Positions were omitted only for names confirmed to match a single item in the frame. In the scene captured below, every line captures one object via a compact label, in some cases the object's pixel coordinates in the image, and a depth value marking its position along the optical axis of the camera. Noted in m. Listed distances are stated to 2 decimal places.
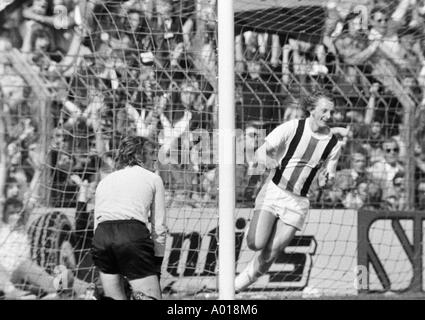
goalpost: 12.08
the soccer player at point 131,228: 12.12
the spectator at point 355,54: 18.39
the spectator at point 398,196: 18.92
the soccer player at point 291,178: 14.79
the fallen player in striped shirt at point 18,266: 16.77
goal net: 16.89
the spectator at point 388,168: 18.94
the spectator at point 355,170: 18.69
